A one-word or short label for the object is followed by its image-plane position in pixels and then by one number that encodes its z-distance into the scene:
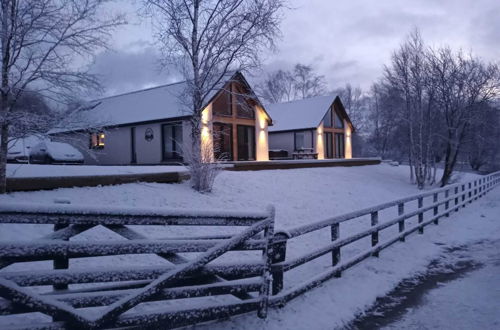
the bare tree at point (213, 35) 14.88
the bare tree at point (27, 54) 8.17
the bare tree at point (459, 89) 23.80
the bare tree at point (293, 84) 58.84
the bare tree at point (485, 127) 24.56
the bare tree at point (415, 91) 23.50
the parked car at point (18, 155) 19.70
